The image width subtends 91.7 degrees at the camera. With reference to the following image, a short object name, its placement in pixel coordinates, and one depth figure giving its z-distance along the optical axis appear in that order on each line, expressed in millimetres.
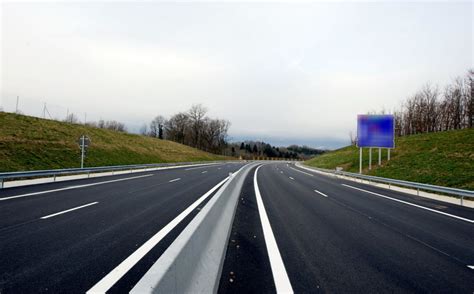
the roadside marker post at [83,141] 20266
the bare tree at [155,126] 104050
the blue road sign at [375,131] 24297
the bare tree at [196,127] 87062
